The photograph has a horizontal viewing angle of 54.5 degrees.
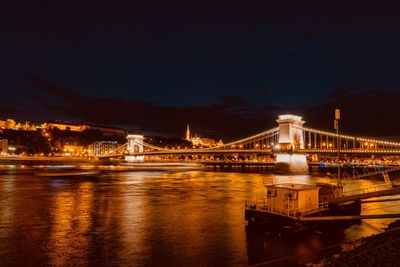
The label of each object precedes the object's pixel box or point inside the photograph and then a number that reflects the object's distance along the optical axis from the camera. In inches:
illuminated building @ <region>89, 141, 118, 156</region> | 7367.6
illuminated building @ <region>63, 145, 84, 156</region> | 7234.3
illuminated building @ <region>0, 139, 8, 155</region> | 6476.4
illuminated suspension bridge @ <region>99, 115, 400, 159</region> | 2760.8
